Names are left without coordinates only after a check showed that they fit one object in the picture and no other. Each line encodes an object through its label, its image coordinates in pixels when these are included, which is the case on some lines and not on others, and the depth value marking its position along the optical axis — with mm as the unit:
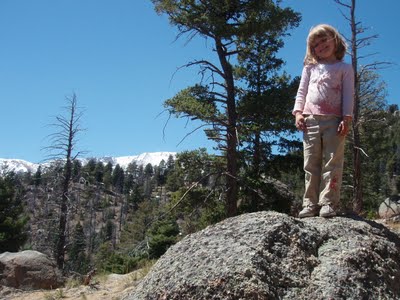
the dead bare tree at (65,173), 16934
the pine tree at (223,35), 11664
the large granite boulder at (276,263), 2703
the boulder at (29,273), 8016
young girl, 3844
